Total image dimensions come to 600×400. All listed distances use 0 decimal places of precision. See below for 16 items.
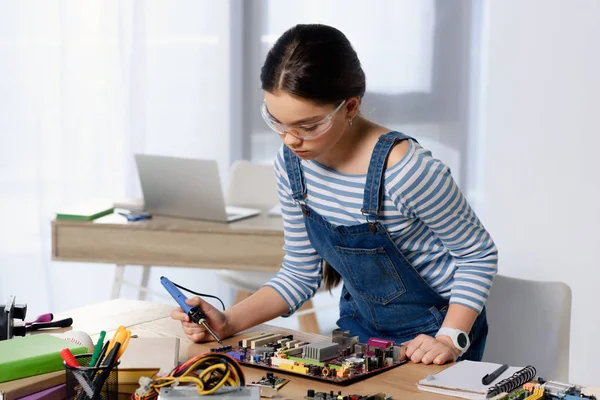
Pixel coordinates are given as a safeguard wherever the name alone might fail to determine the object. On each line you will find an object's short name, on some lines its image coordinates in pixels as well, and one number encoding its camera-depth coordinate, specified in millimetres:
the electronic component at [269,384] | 2275
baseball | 2430
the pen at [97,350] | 2248
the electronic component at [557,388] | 2251
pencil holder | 2198
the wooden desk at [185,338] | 2303
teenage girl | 2559
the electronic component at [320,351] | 2379
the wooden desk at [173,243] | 3850
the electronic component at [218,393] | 2141
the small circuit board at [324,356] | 2348
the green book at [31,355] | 2287
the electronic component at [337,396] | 2216
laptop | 3911
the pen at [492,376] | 2309
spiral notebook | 2282
